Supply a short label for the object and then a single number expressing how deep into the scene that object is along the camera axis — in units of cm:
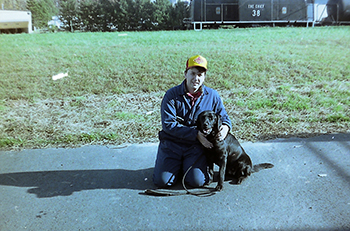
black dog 301
